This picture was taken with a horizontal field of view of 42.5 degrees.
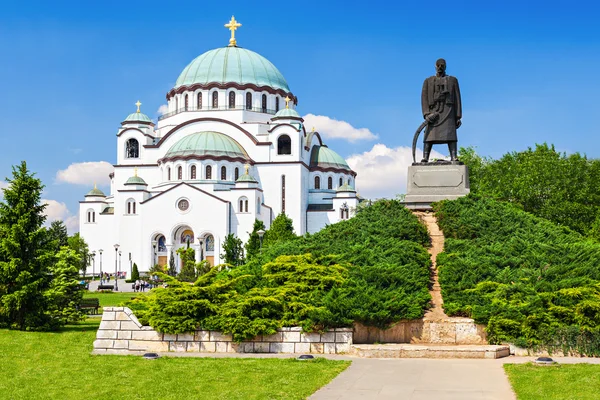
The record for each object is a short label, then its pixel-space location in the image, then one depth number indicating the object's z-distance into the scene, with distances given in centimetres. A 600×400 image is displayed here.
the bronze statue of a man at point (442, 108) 2117
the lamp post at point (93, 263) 6538
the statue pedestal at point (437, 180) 2105
